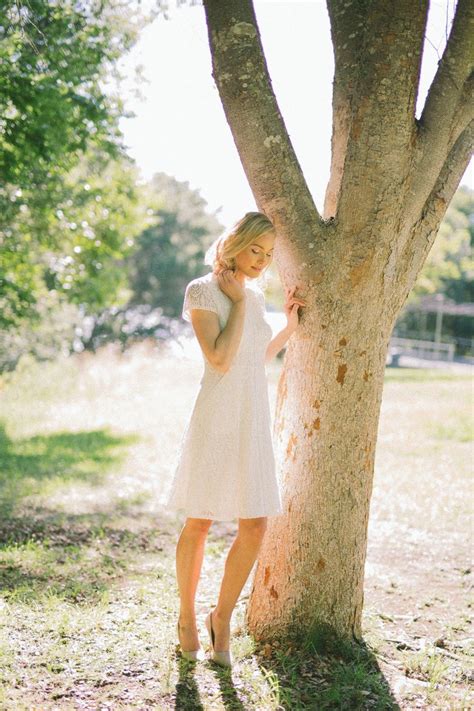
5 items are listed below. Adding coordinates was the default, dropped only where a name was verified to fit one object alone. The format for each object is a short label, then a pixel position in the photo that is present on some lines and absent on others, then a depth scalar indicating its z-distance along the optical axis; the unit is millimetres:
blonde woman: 3377
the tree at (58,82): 6164
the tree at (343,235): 3430
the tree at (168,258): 37062
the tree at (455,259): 34031
